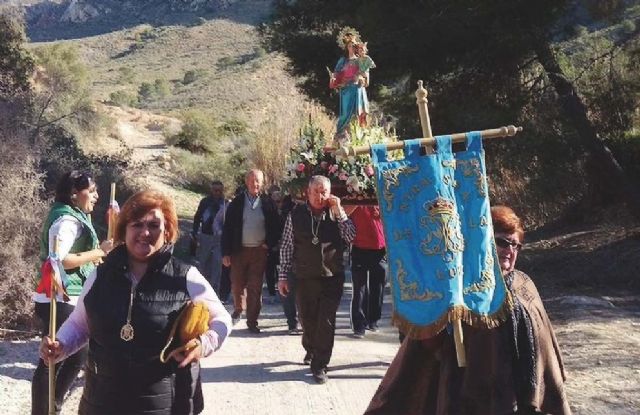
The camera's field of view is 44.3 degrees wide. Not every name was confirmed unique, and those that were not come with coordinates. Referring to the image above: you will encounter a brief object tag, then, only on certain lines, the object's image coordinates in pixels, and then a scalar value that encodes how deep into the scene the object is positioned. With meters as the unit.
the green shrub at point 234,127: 37.67
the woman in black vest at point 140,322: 3.59
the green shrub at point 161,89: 56.53
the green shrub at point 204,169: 28.59
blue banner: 4.15
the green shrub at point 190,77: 59.44
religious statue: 9.59
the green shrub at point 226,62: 60.81
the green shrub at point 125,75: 59.59
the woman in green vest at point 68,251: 4.98
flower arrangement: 7.79
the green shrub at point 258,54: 60.02
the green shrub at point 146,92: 55.44
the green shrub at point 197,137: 35.16
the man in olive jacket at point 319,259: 7.38
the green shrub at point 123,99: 50.96
